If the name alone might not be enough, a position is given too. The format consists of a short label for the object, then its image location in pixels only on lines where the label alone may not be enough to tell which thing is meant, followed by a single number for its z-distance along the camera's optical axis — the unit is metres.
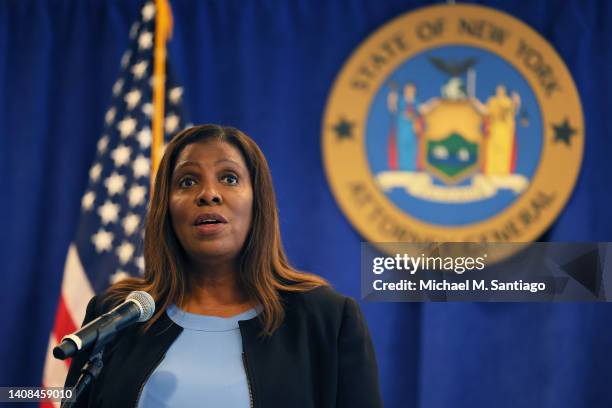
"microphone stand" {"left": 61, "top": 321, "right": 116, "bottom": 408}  3.56
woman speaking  3.94
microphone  3.29
